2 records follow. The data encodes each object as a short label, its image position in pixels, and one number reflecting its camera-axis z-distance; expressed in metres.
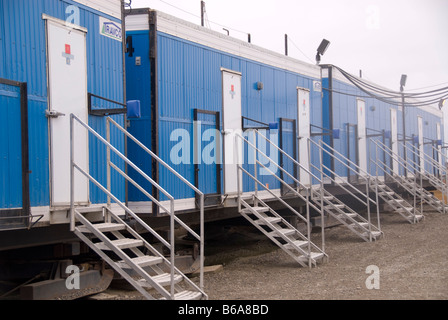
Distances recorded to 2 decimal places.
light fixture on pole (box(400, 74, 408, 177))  22.99
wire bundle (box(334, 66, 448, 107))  15.90
